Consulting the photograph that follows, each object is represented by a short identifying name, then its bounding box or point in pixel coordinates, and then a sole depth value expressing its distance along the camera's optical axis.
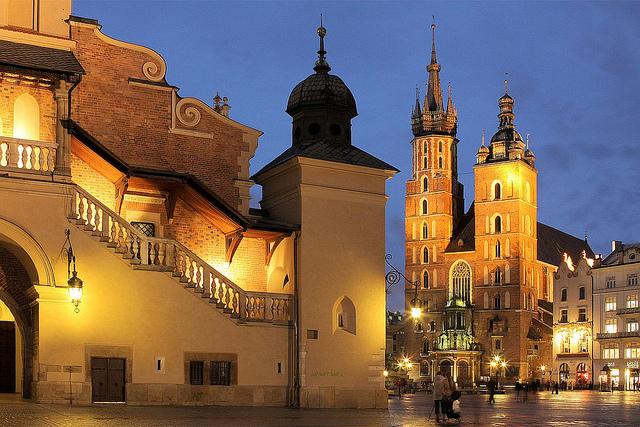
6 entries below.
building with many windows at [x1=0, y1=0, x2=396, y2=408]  23.05
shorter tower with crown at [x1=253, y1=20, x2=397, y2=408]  28.16
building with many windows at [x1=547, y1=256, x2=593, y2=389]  99.69
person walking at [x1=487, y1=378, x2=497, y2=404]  44.46
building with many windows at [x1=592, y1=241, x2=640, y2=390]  92.62
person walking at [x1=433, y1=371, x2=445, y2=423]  22.67
